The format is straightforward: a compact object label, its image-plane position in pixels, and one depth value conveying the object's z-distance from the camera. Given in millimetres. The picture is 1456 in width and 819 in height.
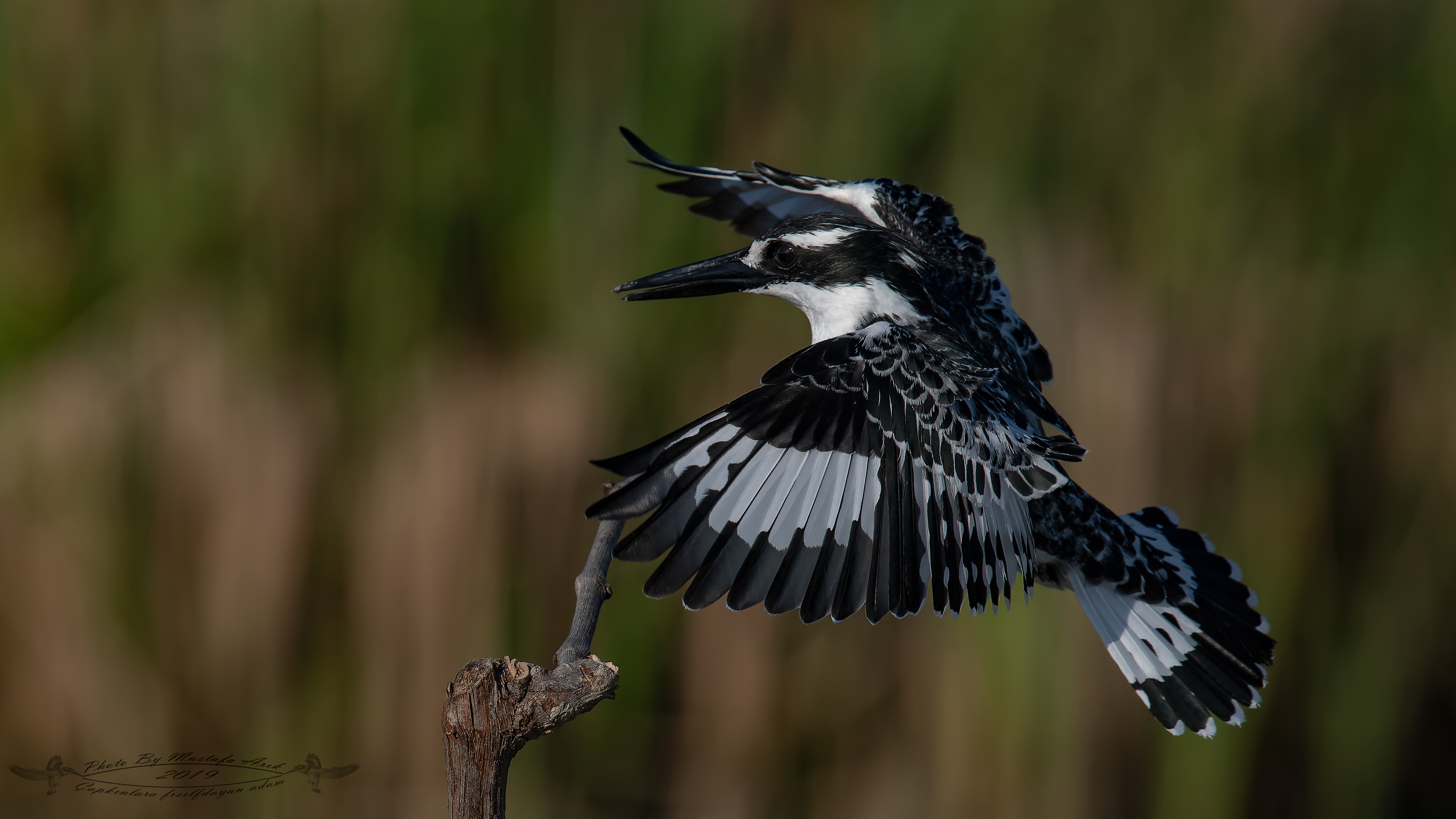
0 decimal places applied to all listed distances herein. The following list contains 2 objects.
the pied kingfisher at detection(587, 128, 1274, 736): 6629
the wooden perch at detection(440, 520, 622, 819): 6587
